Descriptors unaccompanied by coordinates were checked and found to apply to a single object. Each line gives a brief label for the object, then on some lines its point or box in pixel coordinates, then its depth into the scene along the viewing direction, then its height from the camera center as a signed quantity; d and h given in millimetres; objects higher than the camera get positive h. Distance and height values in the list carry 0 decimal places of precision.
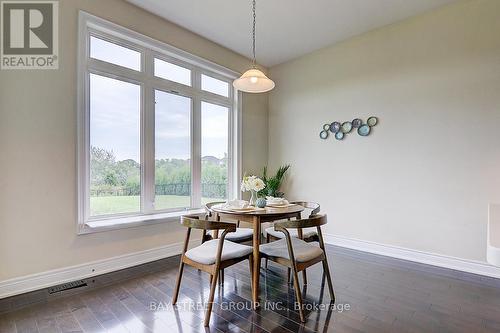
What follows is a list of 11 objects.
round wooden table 2174 -470
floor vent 2436 -1173
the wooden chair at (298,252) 2047 -737
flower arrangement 2549 -188
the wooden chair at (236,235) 2618 -740
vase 2750 -351
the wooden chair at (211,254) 1996 -727
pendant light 2686 +882
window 2844 +463
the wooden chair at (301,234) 2687 -750
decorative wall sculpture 3727 +563
